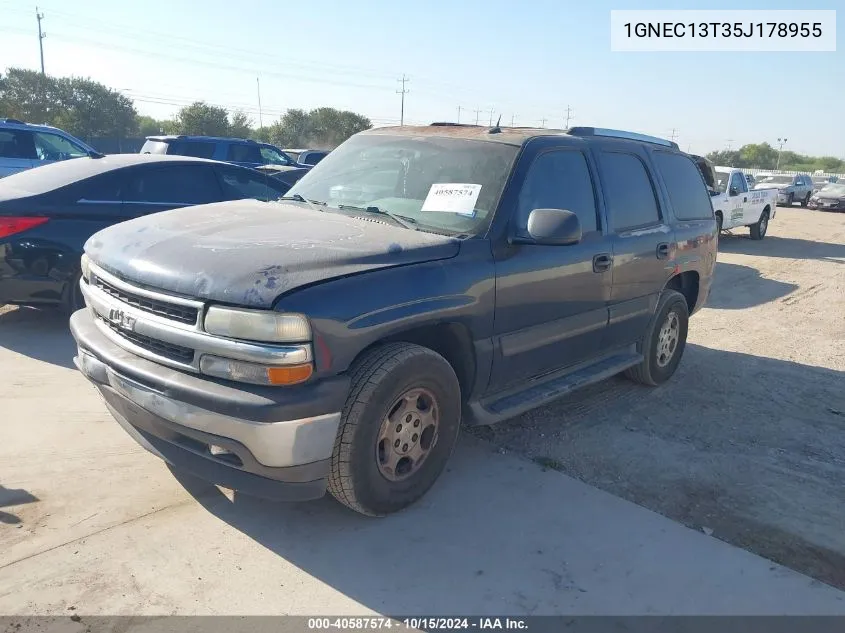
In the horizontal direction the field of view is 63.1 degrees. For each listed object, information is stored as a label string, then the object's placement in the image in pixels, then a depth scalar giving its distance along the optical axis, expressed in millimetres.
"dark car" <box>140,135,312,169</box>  13656
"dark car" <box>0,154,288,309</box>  5711
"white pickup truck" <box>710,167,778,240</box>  14430
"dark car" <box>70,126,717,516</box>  2871
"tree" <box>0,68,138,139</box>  47125
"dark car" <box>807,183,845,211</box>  27297
